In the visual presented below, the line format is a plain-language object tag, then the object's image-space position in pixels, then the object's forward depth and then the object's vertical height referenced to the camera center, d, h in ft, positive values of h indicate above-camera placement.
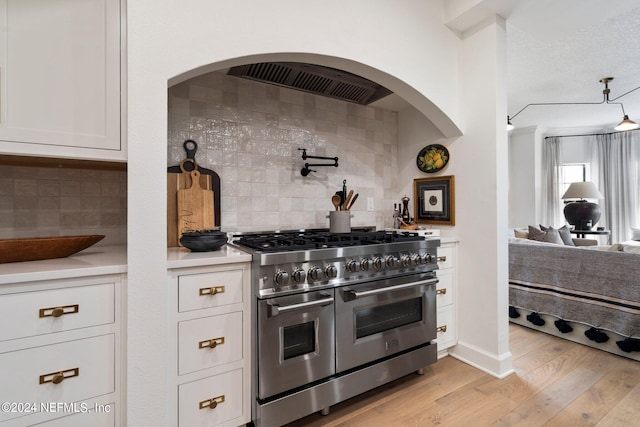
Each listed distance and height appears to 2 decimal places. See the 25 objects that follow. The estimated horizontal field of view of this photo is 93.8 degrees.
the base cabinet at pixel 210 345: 4.26 -1.95
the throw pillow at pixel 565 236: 13.74 -1.05
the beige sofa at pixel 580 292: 7.47 -2.23
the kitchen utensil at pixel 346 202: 7.34 +0.31
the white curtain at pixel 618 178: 17.31 +2.08
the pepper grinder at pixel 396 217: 8.79 -0.08
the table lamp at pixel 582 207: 16.38 +0.34
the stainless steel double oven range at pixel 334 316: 4.70 -1.85
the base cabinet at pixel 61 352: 3.34 -1.62
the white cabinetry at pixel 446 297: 7.22 -2.03
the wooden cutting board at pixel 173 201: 5.82 +0.29
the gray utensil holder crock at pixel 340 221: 7.11 -0.16
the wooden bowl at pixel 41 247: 3.82 -0.42
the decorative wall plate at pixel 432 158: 7.85 +1.53
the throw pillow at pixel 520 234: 13.93 -0.96
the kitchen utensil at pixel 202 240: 4.96 -0.42
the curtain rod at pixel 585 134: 18.16 +4.96
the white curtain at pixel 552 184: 19.11 +1.88
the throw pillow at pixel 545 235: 12.39 -0.93
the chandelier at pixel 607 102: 11.35 +4.97
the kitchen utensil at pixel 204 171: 6.16 +0.92
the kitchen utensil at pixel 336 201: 7.79 +0.35
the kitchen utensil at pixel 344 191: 7.91 +0.61
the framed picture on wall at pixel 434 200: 7.70 +0.39
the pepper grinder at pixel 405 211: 8.72 +0.09
